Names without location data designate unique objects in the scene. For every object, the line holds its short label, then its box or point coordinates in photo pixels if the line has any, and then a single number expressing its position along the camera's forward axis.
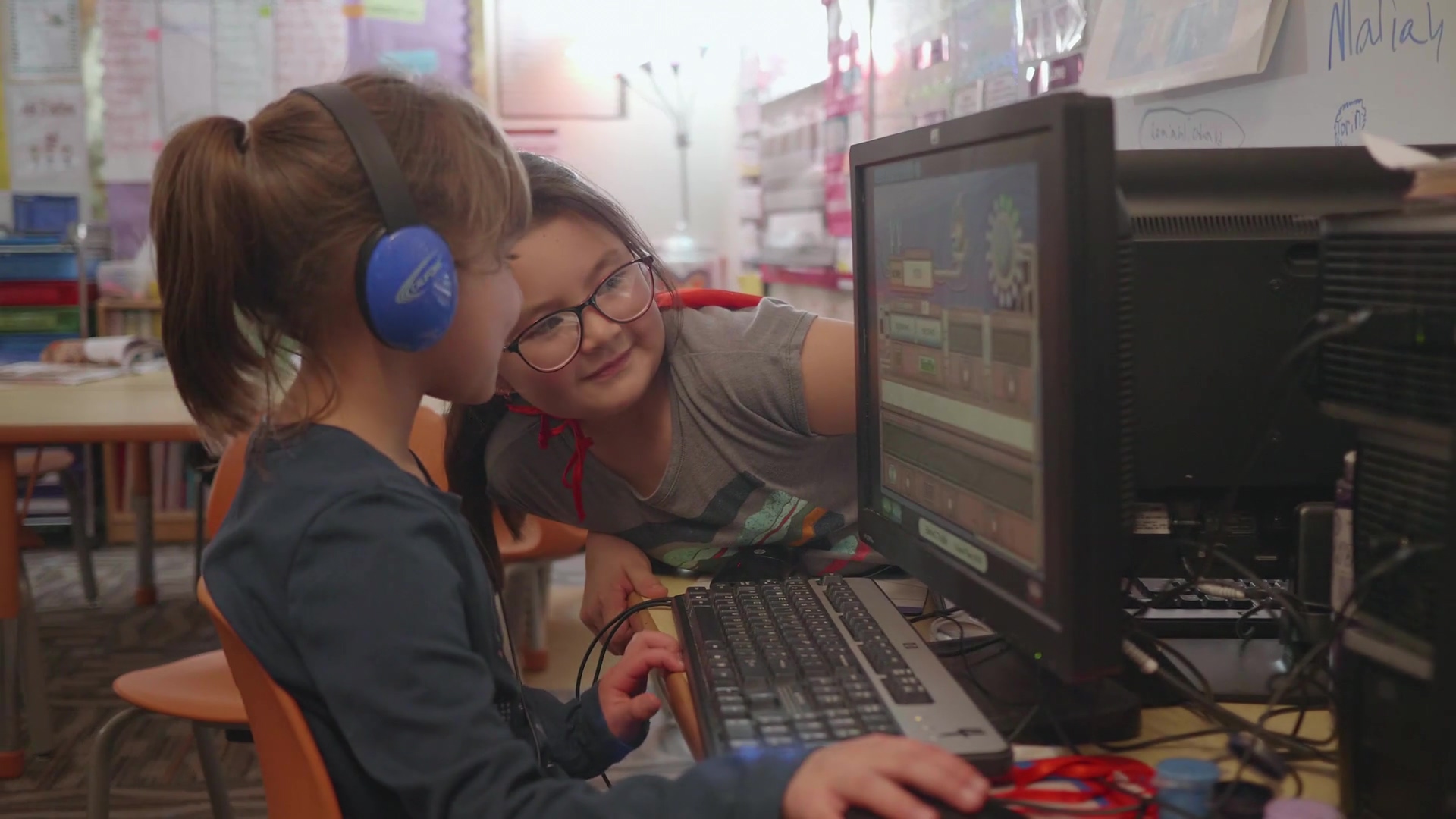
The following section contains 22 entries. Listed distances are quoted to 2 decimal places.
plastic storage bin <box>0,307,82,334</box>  3.97
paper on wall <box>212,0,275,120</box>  4.22
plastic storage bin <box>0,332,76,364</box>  3.98
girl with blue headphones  0.70
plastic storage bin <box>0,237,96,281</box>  3.95
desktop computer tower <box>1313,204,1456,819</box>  0.54
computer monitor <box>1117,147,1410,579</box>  0.86
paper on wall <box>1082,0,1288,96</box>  1.43
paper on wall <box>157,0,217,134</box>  4.21
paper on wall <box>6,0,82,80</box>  4.18
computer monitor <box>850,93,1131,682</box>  0.62
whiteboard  1.17
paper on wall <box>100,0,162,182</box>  4.22
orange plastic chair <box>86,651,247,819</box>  1.59
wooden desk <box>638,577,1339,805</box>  0.65
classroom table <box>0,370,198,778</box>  2.22
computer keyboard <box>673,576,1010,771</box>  0.69
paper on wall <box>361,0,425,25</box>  4.28
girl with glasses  1.19
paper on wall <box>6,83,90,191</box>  4.22
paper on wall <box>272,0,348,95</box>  4.24
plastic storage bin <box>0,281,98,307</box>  3.96
